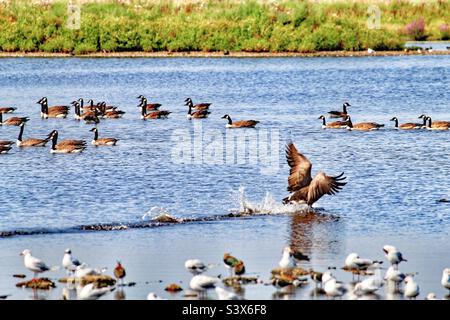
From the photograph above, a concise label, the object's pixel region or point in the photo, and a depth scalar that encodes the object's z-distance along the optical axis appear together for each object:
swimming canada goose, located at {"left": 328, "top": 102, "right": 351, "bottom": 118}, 35.75
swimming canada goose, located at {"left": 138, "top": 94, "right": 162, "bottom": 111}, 37.41
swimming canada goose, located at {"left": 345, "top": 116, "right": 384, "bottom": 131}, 33.12
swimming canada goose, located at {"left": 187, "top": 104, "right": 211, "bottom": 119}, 36.44
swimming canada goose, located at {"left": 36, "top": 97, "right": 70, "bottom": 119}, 37.09
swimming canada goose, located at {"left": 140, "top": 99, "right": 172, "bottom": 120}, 36.22
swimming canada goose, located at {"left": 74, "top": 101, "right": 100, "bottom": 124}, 35.66
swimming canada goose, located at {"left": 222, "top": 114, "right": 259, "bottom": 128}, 33.44
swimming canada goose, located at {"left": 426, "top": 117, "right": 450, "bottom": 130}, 32.94
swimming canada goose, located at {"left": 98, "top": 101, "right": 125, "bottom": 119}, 36.69
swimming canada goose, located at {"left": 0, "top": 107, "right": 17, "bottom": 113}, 37.59
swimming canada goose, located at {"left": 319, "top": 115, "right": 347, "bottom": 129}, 33.75
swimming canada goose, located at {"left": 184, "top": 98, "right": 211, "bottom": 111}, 37.06
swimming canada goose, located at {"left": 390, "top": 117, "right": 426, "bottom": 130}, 33.06
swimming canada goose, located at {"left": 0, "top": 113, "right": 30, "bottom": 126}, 34.75
